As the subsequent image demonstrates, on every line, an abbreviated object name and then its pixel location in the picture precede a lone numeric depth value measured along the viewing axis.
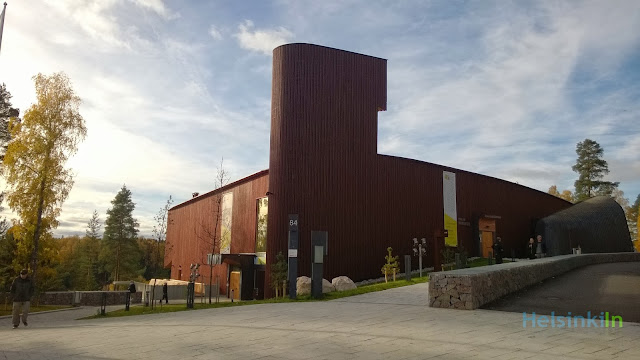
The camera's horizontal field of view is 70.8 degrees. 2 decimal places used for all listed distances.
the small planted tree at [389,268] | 22.61
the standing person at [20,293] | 12.36
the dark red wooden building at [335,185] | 24.52
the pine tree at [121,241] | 58.98
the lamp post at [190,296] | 15.94
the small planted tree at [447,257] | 26.11
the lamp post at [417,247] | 26.89
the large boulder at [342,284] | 21.05
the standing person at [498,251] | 22.42
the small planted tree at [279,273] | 23.00
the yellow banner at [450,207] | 30.09
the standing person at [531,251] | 25.23
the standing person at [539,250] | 25.45
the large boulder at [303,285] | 20.95
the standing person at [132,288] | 27.36
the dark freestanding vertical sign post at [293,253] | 16.55
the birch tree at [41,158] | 24.48
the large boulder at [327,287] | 20.64
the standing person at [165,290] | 27.26
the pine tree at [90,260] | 59.00
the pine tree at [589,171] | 59.39
